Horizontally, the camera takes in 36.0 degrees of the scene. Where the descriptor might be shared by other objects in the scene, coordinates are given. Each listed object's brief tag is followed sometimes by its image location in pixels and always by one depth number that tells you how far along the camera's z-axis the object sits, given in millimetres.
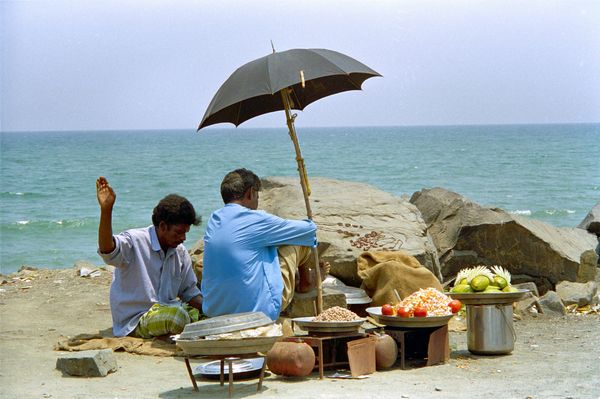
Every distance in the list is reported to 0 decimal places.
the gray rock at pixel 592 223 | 16948
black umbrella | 7398
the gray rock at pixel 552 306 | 9914
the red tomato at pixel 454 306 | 7262
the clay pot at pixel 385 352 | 7047
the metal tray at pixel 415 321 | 7105
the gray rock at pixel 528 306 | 9898
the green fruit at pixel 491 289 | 7562
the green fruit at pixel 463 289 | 7616
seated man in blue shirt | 7129
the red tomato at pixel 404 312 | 7180
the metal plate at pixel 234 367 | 6727
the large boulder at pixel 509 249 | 11812
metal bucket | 7535
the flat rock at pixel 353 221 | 9828
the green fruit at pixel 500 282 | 7621
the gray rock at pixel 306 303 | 8391
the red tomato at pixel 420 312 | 7137
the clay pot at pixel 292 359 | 6645
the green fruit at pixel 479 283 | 7555
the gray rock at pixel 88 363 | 6820
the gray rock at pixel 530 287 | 11047
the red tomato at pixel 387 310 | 7316
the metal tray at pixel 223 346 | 6023
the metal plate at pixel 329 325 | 6855
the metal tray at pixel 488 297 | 7496
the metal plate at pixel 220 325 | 6051
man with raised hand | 7840
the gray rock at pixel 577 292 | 10414
